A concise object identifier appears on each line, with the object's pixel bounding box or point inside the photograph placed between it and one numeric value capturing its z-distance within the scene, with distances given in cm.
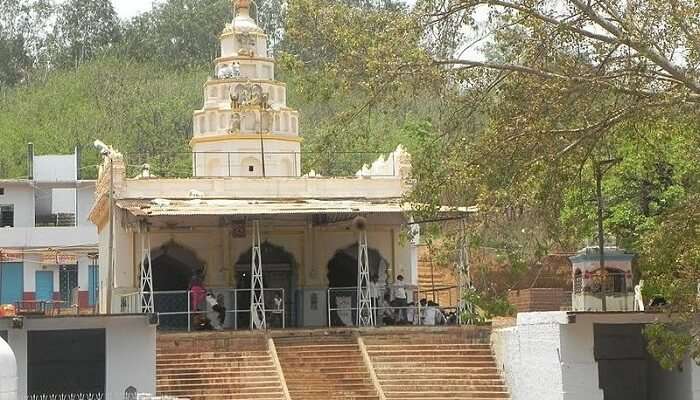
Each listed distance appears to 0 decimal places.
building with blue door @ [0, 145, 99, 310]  5875
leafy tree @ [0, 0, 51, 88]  9500
